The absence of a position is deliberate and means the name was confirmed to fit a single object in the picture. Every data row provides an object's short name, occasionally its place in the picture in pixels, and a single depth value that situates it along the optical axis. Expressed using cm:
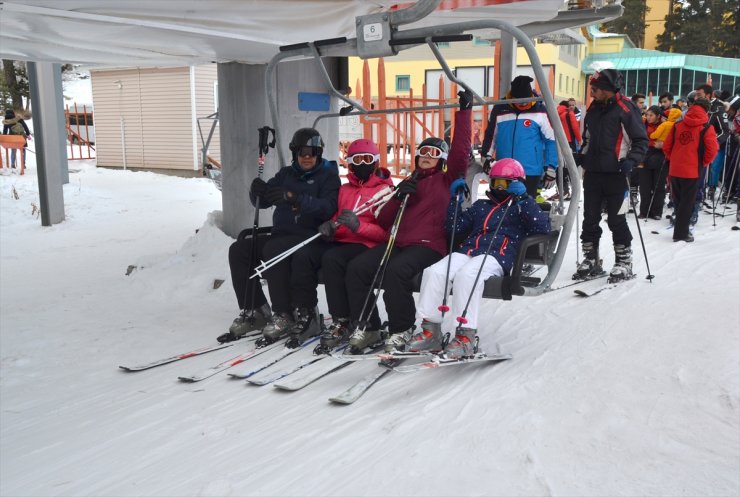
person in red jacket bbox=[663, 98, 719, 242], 769
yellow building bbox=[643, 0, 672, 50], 5469
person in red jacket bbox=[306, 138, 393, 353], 442
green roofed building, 3550
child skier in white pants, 386
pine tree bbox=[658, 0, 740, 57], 4512
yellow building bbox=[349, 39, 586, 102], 2661
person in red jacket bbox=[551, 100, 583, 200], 713
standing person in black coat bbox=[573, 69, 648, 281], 561
